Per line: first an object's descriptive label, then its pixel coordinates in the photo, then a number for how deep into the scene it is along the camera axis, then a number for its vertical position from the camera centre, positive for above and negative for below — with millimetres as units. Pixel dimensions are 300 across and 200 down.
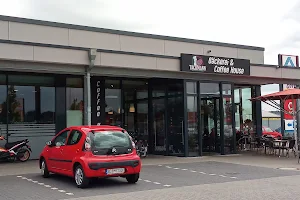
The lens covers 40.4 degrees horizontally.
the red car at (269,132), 28097 -1215
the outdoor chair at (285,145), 17480 -1347
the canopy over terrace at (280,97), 17031 +794
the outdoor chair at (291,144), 17708 -1280
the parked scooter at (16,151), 15445 -1305
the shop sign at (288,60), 29950 +4064
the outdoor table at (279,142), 17859 -1206
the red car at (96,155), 9555 -935
